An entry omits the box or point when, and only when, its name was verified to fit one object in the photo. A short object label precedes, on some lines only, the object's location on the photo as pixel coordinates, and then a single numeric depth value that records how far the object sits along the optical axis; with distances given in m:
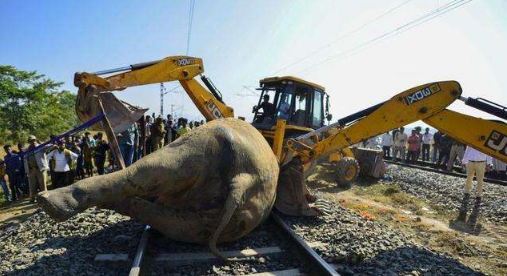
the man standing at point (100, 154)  10.79
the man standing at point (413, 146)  17.56
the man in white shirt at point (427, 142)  18.20
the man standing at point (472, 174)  7.63
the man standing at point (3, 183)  9.48
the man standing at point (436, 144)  16.55
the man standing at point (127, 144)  8.89
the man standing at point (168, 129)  12.87
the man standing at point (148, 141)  11.39
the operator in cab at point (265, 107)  9.98
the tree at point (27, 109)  24.23
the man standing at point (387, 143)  19.58
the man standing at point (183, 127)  12.39
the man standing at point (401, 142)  18.23
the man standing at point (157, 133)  10.96
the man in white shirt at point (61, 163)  9.11
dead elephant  3.50
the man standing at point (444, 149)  15.72
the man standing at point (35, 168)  8.84
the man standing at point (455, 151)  14.62
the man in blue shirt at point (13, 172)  9.56
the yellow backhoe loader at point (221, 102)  5.81
